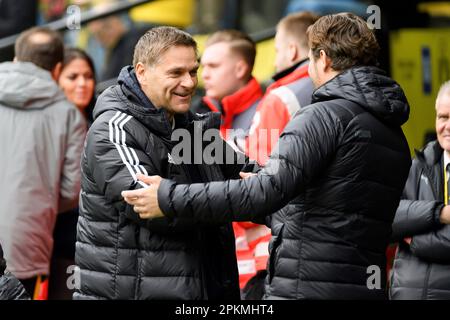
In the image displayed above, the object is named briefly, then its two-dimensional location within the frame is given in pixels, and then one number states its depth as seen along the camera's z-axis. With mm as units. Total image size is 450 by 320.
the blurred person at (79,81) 16641
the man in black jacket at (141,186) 10703
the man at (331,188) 10445
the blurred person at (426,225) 12961
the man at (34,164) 14719
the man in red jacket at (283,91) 14078
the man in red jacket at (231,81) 15820
